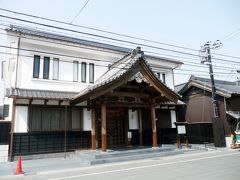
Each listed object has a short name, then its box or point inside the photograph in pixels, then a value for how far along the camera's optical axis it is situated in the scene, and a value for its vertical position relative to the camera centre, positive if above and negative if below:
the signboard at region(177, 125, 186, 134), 16.05 -0.74
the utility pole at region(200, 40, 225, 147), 17.14 -0.43
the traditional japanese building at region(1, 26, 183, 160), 12.94 +1.83
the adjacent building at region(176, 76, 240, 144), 18.64 +1.23
